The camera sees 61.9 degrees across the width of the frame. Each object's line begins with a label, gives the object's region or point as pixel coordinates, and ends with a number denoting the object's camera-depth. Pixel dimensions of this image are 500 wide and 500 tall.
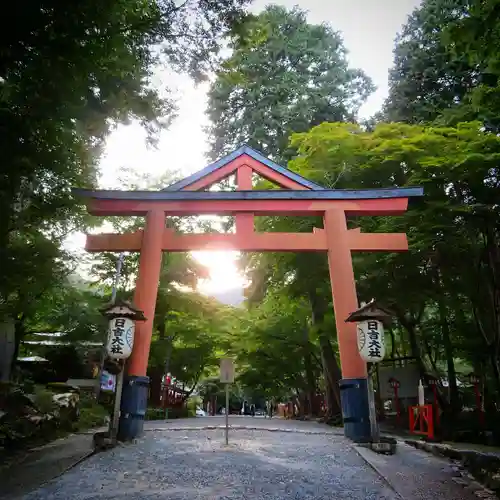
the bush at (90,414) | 12.41
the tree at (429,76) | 14.70
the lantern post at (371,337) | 7.90
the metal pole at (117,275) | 17.56
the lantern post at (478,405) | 13.16
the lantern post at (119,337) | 7.83
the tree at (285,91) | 19.75
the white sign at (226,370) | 8.62
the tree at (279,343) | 19.88
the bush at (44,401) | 9.78
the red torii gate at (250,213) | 9.76
